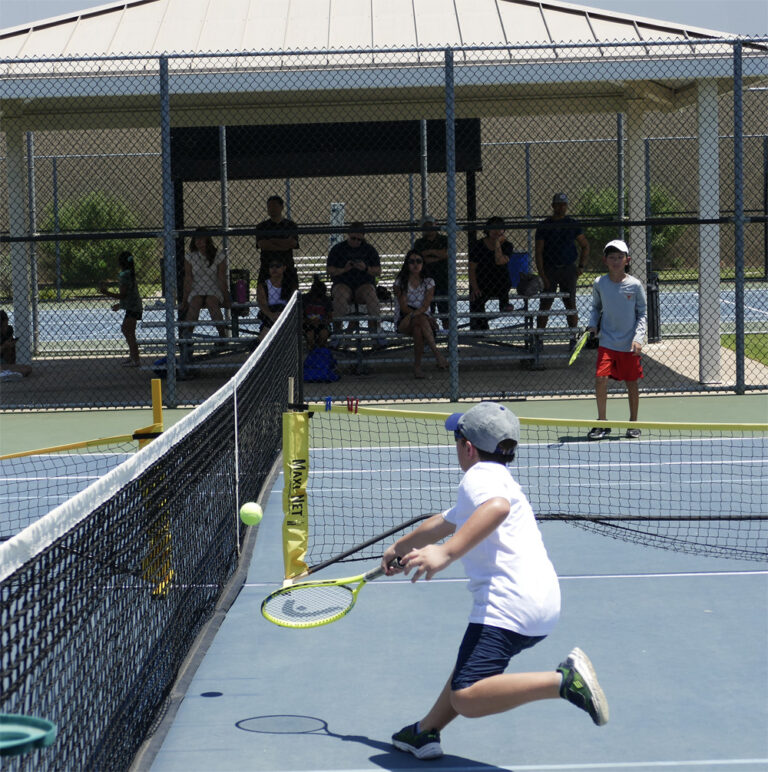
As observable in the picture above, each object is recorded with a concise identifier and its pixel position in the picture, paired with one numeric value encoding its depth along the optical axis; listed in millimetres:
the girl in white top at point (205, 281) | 15383
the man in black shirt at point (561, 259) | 15727
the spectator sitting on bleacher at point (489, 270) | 15492
